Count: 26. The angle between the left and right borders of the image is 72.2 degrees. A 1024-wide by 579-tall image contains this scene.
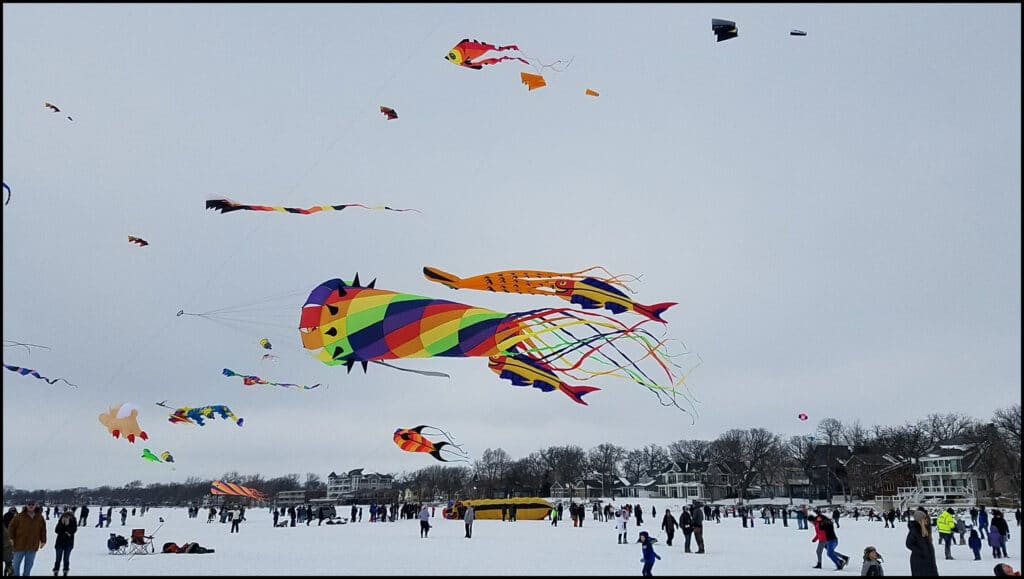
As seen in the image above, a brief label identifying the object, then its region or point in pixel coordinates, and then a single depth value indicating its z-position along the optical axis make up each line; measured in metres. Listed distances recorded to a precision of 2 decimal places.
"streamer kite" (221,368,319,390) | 27.12
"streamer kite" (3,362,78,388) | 17.53
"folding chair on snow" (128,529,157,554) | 16.70
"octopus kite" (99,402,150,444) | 23.73
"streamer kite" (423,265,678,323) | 15.52
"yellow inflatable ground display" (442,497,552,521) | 38.25
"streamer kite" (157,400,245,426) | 28.23
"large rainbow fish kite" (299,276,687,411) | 15.02
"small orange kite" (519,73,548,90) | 17.69
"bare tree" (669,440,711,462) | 113.06
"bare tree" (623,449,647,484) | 134.75
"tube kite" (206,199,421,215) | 14.27
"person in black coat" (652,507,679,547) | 18.61
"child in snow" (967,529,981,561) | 15.97
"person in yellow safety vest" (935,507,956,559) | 16.78
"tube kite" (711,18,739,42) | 15.70
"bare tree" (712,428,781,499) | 91.81
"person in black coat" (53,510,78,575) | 12.79
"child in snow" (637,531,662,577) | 12.02
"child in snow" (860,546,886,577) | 10.44
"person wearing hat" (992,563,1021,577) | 8.64
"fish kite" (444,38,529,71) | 17.20
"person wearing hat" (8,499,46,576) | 11.41
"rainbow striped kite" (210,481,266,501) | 35.44
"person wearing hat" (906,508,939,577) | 10.48
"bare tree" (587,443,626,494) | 117.00
